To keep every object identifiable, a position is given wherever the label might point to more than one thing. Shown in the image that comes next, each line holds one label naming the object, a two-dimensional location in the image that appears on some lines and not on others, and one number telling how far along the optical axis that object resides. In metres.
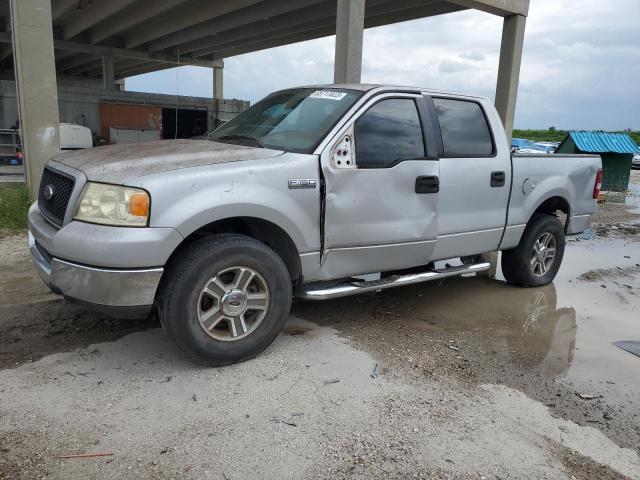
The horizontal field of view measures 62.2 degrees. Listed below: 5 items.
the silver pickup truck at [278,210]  3.15
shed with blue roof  17.66
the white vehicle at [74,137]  17.16
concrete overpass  7.93
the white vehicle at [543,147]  30.07
